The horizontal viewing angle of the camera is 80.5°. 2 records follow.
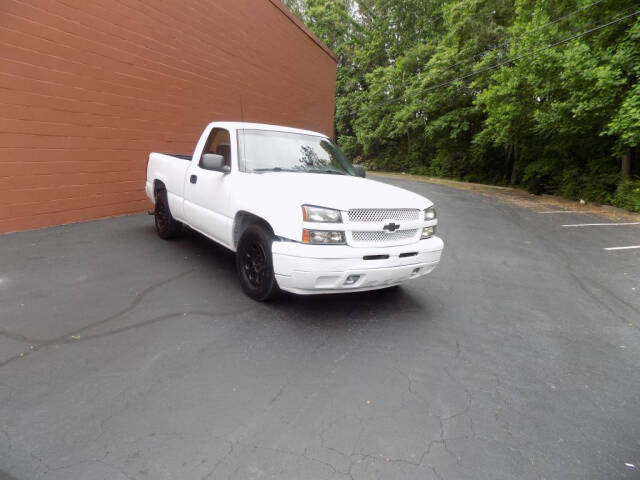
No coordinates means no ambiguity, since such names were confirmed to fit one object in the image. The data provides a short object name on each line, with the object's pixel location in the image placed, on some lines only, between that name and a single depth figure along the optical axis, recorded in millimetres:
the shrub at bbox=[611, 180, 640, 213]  12515
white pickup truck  3256
